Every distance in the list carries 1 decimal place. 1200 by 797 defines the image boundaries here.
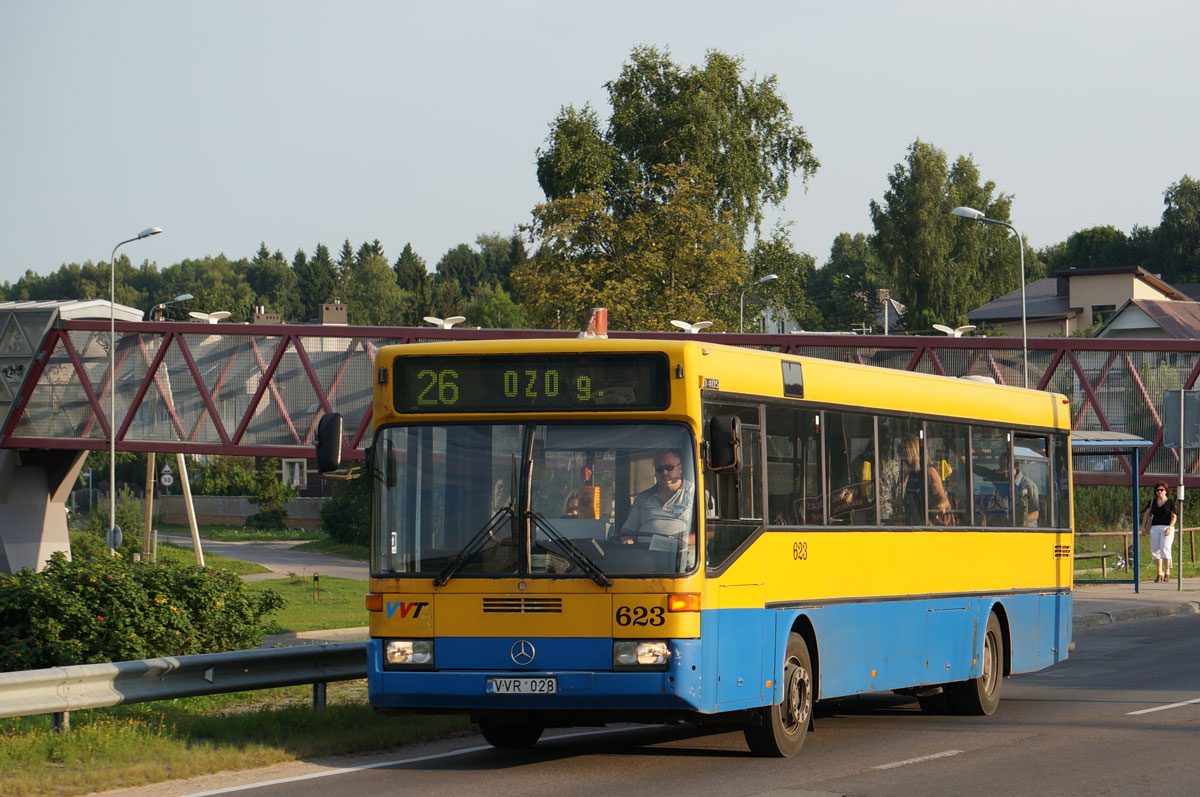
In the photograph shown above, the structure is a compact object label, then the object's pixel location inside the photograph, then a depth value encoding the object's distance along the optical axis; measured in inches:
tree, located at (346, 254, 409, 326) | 6663.4
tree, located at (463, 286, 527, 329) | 5748.0
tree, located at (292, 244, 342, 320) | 7190.0
